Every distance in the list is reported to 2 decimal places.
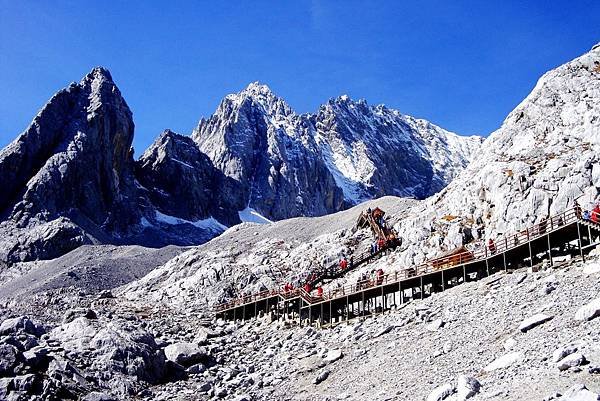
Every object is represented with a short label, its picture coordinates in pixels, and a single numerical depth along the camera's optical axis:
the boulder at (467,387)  15.98
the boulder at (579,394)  11.99
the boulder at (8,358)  26.78
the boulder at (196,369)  33.62
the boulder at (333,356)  30.01
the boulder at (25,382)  25.53
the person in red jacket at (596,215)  31.67
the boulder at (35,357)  27.85
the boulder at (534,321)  21.95
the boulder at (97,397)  25.75
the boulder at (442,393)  17.14
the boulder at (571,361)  15.32
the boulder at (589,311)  19.80
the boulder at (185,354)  34.84
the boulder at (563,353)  16.41
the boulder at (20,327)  32.25
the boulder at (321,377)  27.31
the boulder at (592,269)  26.66
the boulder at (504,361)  18.47
